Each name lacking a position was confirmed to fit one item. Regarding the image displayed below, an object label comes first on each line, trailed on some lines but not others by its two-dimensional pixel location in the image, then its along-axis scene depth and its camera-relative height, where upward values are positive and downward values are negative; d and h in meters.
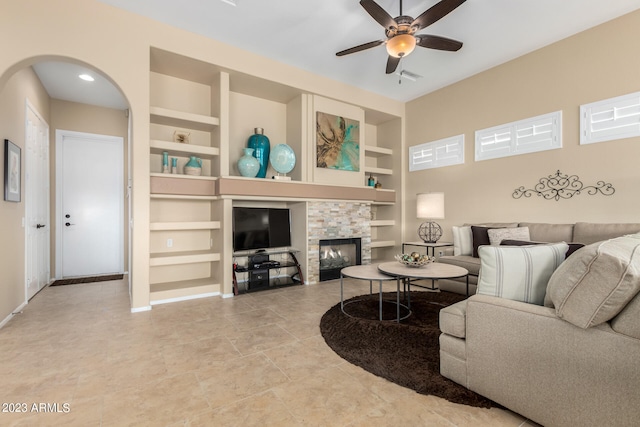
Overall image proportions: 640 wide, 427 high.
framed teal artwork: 4.86 +1.14
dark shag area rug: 1.85 -1.09
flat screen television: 4.24 -0.26
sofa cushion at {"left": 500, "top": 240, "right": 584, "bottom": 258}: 2.75 -0.33
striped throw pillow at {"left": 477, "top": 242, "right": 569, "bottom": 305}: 1.69 -0.34
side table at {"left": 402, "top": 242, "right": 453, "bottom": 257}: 4.62 -0.53
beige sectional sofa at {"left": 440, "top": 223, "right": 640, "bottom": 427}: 1.23 -0.63
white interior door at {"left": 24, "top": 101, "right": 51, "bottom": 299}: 3.81 +0.11
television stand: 4.20 -0.87
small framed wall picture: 3.03 +0.42
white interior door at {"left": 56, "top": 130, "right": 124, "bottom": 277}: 5.05 +0.12
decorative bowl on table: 3.08 -0.51
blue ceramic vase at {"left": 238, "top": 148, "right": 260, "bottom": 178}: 4.26 +0.66
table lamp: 4.80 +0.04
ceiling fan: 2.58 +1.72
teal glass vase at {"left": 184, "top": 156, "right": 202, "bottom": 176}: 4.02 +0.58
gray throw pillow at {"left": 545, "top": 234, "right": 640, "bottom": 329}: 1.21 -0.31
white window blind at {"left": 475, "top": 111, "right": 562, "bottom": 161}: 3.90 +1.03
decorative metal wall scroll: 3.50 +0.28
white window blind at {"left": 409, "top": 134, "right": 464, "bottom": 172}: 5.03 +1.01
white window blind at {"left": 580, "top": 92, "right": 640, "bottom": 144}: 3.29 +1.04
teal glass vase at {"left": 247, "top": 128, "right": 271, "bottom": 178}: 4.51 +0.97
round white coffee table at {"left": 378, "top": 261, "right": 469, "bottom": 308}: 2.74 -0.59
